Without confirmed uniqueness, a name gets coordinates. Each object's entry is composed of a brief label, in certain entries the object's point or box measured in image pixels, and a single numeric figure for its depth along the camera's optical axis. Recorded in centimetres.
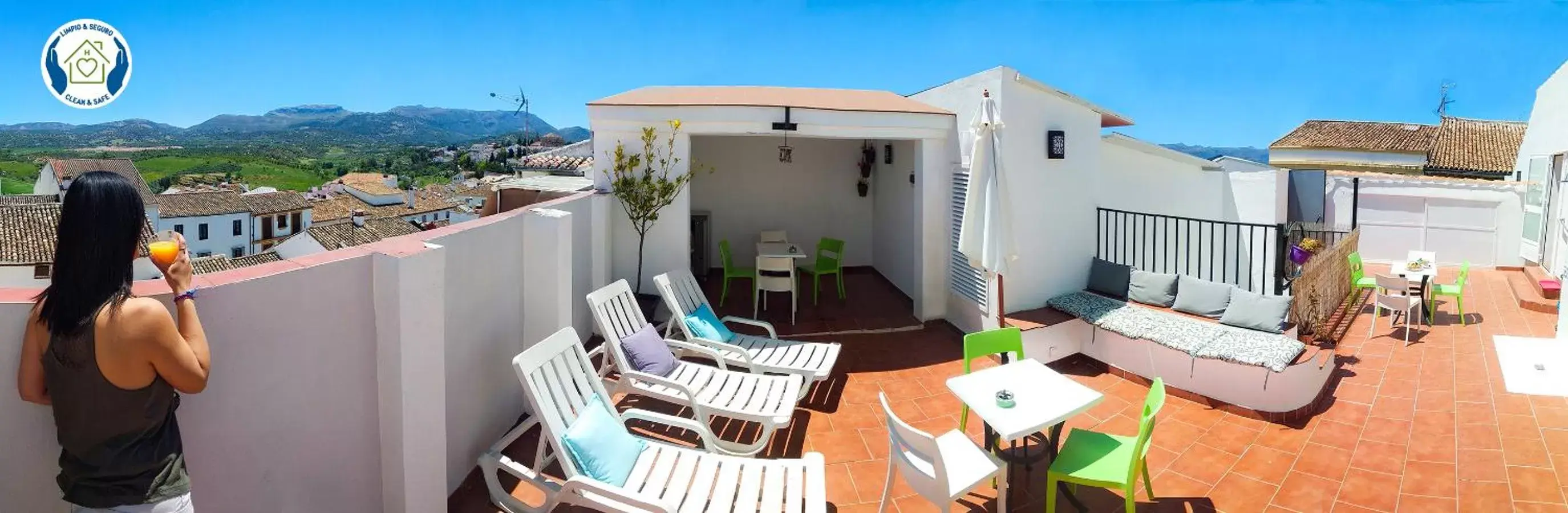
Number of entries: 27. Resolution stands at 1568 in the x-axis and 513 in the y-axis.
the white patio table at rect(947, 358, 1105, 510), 367
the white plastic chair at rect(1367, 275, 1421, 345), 771
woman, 182
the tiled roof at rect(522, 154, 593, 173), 1742
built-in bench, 535
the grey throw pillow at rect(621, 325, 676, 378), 520
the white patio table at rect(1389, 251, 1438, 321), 817
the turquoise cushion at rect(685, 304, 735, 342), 633
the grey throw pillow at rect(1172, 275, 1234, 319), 671
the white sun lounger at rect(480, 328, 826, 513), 334
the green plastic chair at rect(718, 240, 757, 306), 922
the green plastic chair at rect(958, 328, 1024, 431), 467
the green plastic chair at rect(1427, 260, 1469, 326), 845
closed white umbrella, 626
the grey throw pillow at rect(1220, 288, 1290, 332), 613
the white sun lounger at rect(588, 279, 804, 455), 456
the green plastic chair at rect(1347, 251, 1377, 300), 941
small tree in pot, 742
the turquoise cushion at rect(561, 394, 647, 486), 349
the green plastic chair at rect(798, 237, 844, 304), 965
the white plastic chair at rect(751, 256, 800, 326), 852
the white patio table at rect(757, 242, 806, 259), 898
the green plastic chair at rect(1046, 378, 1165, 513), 341
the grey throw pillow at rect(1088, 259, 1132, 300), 751
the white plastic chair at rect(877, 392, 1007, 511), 320
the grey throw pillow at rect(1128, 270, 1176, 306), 714
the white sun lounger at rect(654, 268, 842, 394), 573
